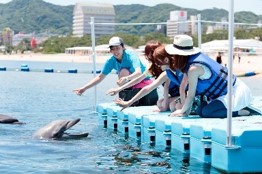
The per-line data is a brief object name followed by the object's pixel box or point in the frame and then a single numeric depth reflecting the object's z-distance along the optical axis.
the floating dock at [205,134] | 5.99
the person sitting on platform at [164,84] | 8.42
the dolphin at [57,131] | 9.05
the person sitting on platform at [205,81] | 7.17
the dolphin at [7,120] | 10.95
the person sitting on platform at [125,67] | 9.73
